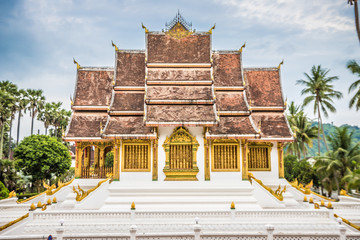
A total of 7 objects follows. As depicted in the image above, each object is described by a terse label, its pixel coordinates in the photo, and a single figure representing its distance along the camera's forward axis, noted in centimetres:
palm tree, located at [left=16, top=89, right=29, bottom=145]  3894
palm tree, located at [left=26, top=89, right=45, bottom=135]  4188
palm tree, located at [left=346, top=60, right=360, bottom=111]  2716
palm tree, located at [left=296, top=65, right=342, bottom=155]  3662
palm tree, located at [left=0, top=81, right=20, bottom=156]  3631
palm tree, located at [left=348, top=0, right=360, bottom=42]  1503
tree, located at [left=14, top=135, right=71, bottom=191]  3009
